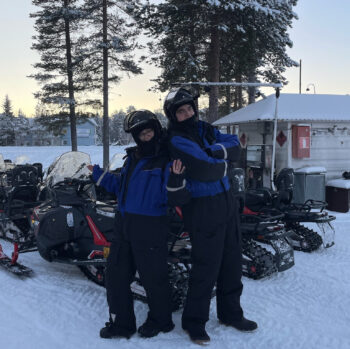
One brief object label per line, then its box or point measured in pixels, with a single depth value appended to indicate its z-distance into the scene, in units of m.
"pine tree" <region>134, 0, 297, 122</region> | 12.20
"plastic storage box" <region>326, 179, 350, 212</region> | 9.23
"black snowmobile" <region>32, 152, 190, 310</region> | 4.18
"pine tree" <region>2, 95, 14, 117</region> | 61.09
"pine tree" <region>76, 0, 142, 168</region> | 18.09
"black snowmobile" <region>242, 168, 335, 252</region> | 5.86
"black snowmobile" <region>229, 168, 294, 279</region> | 4.61
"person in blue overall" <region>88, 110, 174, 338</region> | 3.08
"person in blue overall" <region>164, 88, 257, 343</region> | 2.94
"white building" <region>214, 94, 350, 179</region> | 9.92
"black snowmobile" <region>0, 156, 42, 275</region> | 6.22
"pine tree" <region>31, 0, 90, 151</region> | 19.12
